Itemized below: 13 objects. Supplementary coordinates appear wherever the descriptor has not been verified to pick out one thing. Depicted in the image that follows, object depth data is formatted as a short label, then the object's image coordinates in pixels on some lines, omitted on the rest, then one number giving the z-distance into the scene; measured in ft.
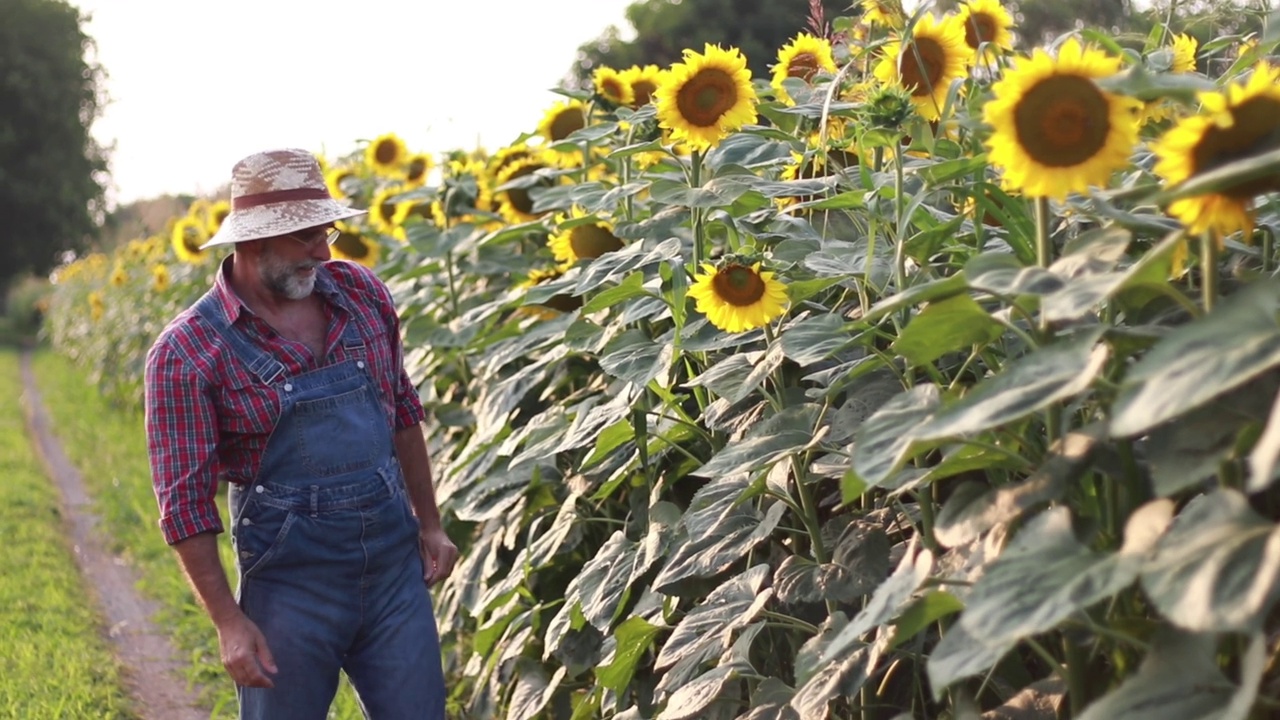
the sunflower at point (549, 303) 12.86
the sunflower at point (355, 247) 19.93
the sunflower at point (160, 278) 36.68
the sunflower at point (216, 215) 27.30
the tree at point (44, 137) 126.62
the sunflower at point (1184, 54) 9.36
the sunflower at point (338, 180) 22.34
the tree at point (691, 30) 89.20
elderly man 9.72
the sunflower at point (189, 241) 27.50
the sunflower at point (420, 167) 20.21
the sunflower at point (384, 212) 18.76
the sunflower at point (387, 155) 20.49
